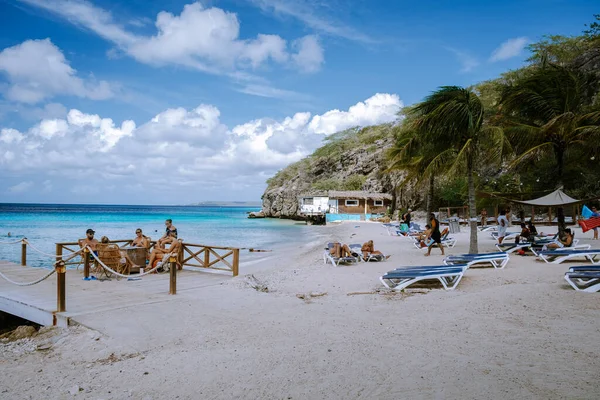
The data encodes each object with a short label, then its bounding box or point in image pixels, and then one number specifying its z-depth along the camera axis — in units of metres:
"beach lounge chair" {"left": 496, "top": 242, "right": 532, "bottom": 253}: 12.27
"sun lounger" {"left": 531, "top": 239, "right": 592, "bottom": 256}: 11.62
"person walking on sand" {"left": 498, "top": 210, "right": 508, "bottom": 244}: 14.72
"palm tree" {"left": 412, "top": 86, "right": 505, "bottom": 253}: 12.12
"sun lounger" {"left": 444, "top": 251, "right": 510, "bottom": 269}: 9.80
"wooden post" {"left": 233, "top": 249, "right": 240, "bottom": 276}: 10.07
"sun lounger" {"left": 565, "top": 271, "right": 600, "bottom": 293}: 6.58
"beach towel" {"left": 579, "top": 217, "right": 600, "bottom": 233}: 14.59
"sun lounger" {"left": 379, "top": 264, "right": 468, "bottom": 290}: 7.91
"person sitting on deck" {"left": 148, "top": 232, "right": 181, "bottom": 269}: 10.66
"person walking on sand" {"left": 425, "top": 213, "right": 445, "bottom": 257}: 12.84
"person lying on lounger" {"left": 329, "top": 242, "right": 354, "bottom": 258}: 12.57
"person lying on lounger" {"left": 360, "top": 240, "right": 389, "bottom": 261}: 12.91
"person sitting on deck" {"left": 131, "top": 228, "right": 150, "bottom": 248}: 11.12
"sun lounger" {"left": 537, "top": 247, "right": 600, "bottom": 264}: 9.78
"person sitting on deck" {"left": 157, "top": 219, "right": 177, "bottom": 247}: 10.80
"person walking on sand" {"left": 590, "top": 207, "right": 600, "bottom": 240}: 15.46
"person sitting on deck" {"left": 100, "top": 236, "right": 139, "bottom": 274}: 10.27
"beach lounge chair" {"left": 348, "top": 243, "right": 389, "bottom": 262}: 12.83
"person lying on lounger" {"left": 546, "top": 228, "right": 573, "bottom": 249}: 11.84
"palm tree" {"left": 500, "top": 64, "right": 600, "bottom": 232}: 13.41
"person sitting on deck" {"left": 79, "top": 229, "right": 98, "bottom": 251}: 10.34
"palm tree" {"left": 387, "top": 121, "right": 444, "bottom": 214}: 14.27
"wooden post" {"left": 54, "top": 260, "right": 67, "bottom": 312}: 6.31
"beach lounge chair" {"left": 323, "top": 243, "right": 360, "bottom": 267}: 12.28
